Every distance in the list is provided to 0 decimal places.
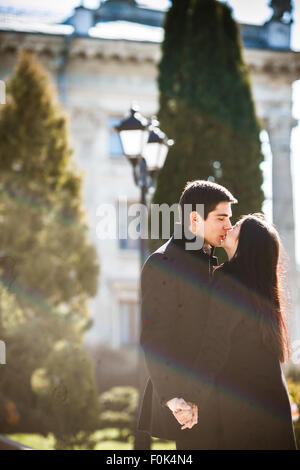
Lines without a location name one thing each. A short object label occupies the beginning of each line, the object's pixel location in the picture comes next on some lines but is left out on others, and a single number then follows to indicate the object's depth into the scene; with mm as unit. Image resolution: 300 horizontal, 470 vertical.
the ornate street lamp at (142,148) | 13406
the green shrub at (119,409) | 22548
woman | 5992
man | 6039
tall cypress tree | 17609
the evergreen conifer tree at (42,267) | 20766
